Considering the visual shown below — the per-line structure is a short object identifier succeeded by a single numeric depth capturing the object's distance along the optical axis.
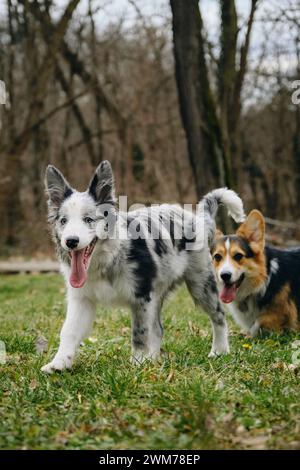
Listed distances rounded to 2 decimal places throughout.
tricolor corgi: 7.14
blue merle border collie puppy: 5.62
